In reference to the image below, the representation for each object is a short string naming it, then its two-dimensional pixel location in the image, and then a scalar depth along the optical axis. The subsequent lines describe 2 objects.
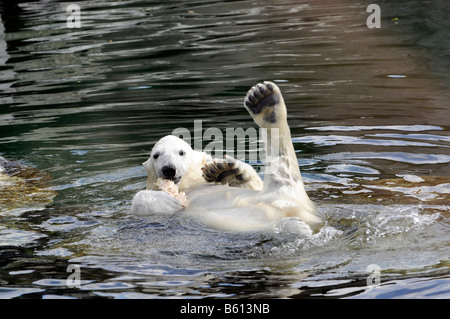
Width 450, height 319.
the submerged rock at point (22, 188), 10.38
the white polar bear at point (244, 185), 8.11
